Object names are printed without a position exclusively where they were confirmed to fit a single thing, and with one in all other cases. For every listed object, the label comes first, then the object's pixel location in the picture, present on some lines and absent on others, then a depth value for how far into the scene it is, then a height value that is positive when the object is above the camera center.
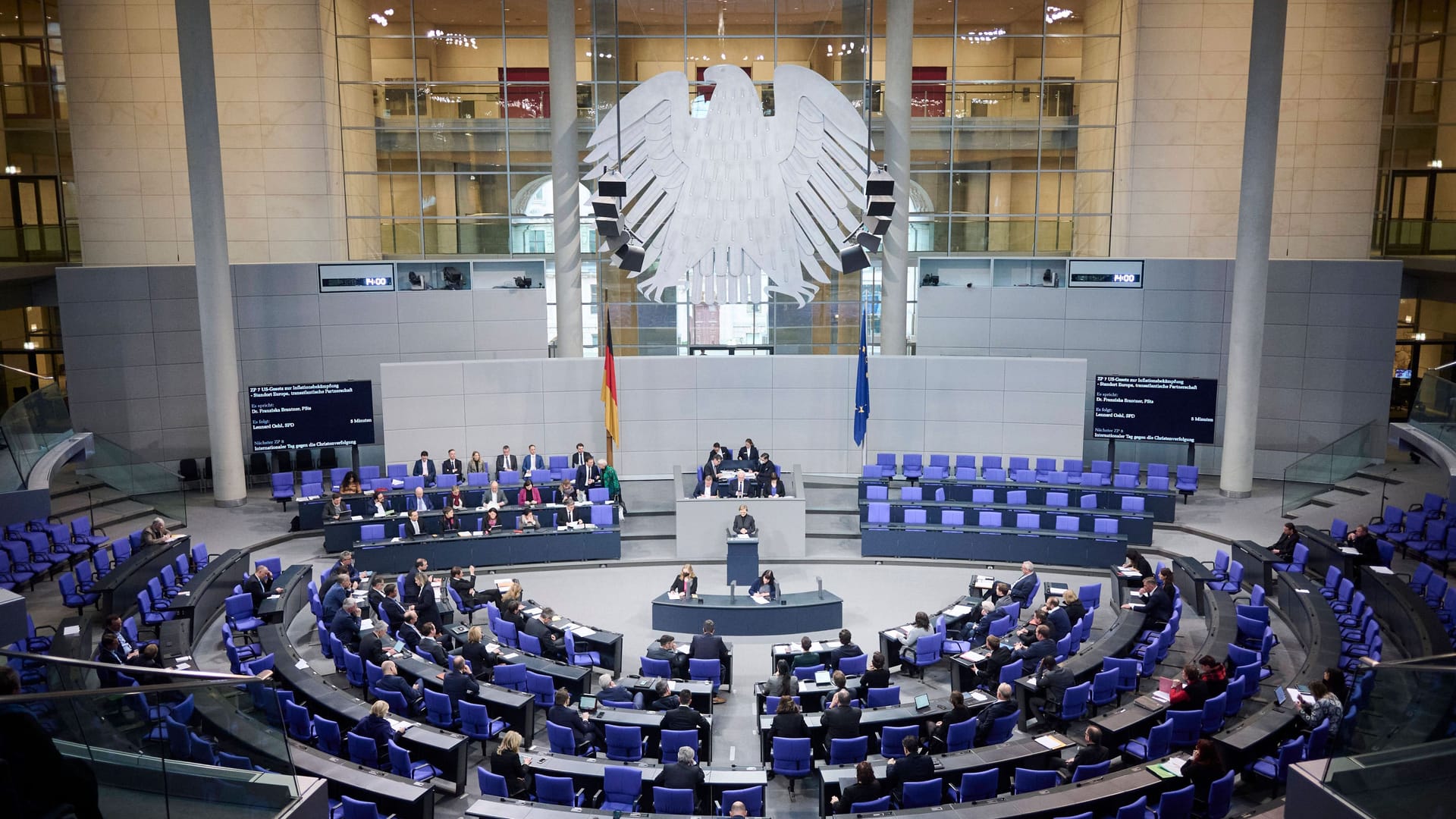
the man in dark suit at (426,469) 20.17 -3.24
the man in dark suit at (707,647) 12.52 -4.14
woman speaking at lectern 16.91 -3.63
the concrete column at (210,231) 19.42 +1.34
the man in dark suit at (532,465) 20.20 -3.22
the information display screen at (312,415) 21.06 -2.31
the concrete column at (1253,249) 20.14 +0.97
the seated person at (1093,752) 9.41 -4.06
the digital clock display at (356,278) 23.02 +0.52
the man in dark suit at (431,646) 12.39 -4.09
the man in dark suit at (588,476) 19.41 -3.26
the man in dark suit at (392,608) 13.47 -3.97
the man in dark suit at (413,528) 17.59 -3.85
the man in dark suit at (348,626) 12.95 -4.02
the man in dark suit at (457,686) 11.13 -4.08
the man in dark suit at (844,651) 12.49 -4.19
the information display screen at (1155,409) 21.41 -2.27
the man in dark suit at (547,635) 13.03 -4.19
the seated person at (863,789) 8.92 -4.20
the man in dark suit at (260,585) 14.30 -3.86
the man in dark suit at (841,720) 10.54 -4.22
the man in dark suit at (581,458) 19.70 -2.99
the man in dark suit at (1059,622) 13.08 -4.02
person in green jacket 19.30 -3.36
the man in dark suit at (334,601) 13.79 -3.94
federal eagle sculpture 20.62 +2.44
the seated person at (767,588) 14.83 -4.09
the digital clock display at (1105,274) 23.34 +0.56
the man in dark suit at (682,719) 10.52 -4.19
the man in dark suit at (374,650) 12.12 -4.04
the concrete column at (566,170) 21.61 +2.73
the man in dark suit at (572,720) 10.52 -4.21
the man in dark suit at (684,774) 9.20 -4.15
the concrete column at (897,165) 21.84 +2.83
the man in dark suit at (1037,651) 12.23 -4.11
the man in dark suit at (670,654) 12.21 -4.20
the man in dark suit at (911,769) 9.35 -4.18
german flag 20.31 -1.76
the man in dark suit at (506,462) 20.28 -3.13
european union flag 20.53 -1.96
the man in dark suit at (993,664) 12.18 -4.23
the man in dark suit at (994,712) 10.57 -4.16
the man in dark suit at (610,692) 11.24 -4.21
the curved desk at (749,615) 14.70 -4.42
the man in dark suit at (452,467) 20.14 -3.19
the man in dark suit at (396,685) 11.23 -4.11
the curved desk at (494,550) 17.30 -4.19
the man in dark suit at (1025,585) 14.57 -3.99
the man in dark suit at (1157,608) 13.66 -4.03
